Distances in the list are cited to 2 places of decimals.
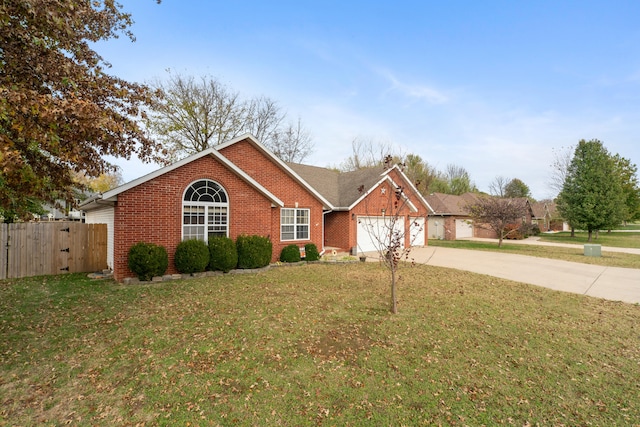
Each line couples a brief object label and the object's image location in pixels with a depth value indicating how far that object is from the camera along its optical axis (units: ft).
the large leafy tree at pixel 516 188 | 182.66
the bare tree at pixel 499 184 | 185.37
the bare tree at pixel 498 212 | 65.79
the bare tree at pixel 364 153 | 110.50
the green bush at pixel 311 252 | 44.57
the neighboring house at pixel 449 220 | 95.71
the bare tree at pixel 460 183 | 159.18
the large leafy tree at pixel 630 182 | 110.42
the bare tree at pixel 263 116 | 89.10
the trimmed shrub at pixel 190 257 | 32.32
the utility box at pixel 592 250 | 53.16
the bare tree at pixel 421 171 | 125.80
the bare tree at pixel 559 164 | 104.63
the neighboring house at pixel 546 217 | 135.23
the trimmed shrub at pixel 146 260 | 29.76
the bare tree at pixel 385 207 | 59.16
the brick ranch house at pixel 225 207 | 31.32
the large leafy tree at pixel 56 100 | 11.82
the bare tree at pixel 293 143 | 100.53
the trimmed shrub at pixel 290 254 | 42.86
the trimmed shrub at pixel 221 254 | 34.21
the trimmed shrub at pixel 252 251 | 36.17
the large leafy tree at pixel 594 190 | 83.82
